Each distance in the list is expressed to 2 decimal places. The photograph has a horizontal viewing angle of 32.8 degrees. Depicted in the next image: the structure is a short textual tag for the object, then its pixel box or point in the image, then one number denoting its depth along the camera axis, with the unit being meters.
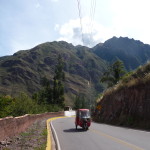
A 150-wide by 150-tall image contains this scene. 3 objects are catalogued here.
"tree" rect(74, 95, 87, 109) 139.12
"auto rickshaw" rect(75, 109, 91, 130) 22.30
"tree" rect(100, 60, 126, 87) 61.62
